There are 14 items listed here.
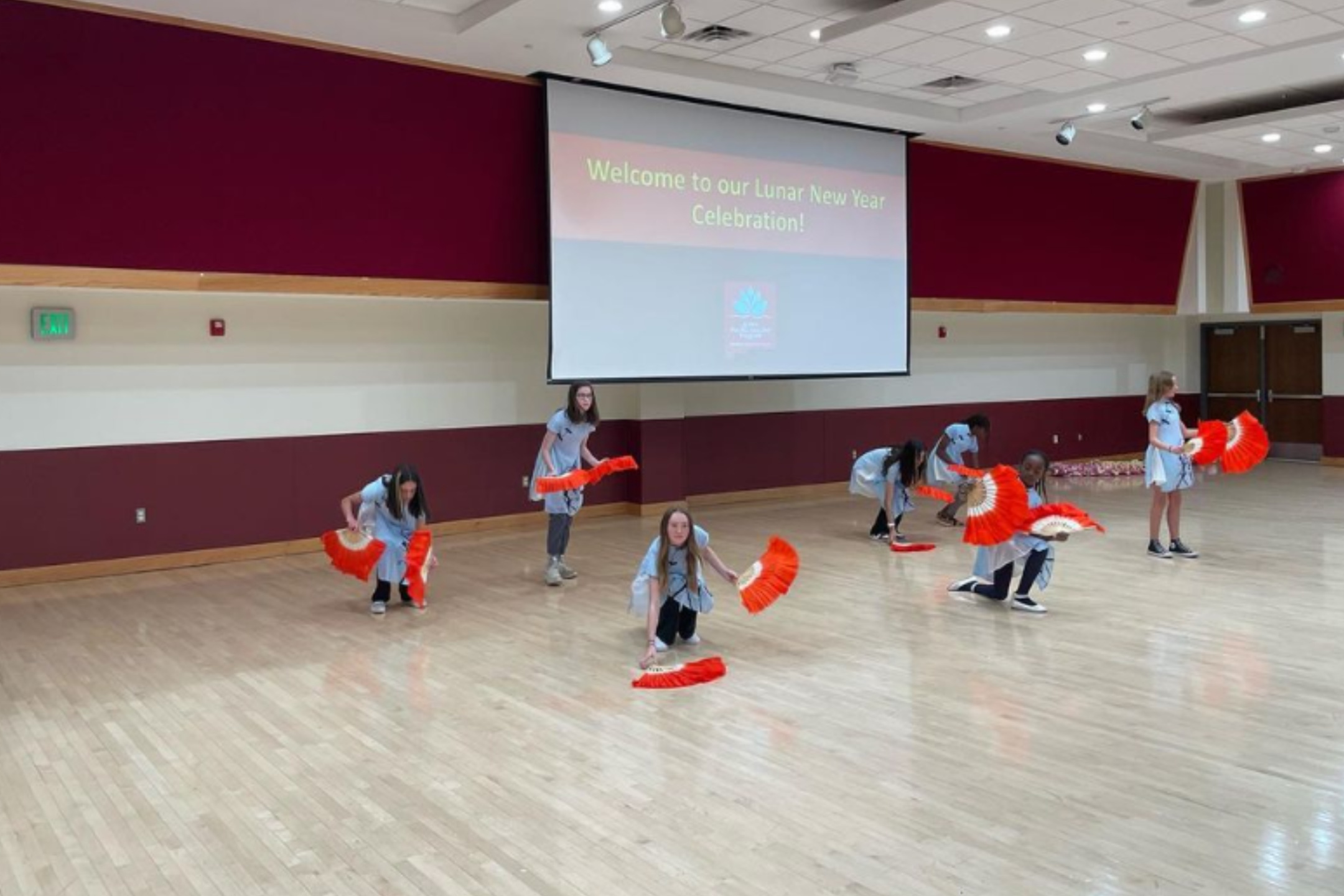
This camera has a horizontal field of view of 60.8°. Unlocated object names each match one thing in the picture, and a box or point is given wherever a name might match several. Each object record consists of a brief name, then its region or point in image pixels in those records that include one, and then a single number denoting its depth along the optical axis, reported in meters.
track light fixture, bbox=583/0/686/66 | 7.82
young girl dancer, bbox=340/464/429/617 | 7.10
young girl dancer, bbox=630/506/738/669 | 5.74
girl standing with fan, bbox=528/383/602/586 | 7.79
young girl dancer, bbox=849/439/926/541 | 9.25
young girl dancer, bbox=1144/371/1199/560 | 8.43
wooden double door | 16.14
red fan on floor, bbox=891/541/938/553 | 9.22
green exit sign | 8.27
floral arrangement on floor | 14.75
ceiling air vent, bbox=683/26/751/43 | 8.88
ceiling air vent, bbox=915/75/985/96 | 10.56
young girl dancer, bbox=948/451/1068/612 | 6.80
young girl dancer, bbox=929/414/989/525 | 9.38
